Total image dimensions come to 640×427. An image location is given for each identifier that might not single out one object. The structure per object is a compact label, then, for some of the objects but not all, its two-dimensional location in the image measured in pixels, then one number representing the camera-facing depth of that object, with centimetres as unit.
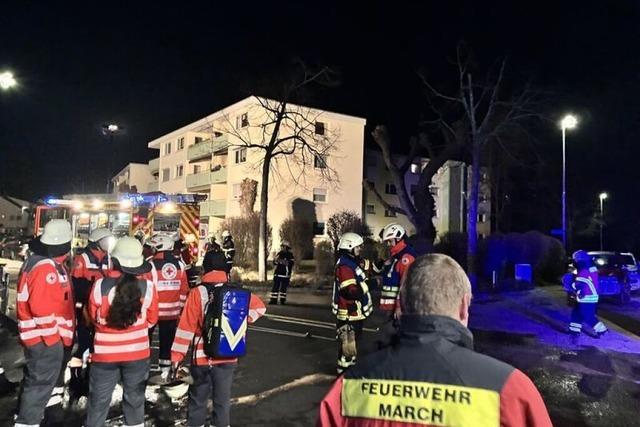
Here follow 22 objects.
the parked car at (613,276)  1730
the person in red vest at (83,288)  655
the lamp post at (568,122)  2744
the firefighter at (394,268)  692
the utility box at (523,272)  2139
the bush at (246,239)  2598
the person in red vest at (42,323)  484
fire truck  1753
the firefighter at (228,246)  1750
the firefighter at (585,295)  1052
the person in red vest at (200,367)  475
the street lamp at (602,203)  5299
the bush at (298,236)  2806
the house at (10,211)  7038
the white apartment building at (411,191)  4734
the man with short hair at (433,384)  178
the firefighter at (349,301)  616
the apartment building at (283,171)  3650
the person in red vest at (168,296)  709
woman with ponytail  458
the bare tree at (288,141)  3500
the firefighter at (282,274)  1469
